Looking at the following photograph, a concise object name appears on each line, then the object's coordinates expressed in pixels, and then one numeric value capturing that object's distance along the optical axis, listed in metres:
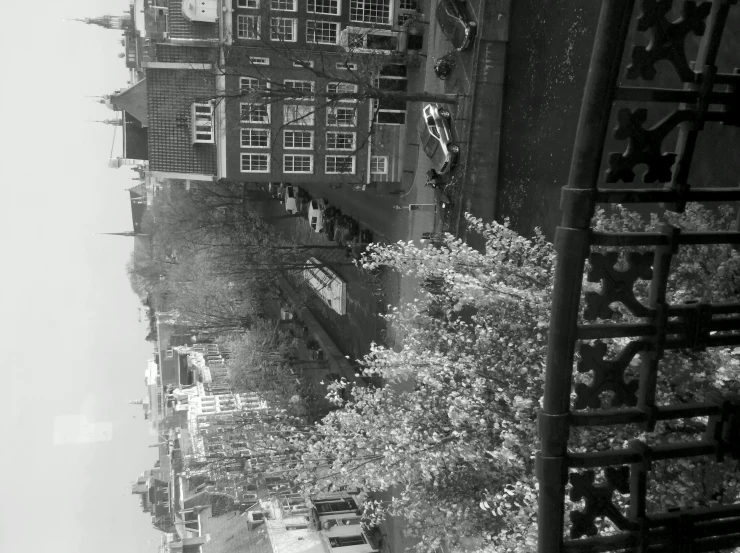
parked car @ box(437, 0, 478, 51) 26.84
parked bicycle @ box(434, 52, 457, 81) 28.59
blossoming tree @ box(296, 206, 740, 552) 13.77
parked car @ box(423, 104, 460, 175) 28.19
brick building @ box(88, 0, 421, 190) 30.78
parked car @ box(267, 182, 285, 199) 49.13
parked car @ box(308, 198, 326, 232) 42.56
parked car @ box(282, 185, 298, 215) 47.34
